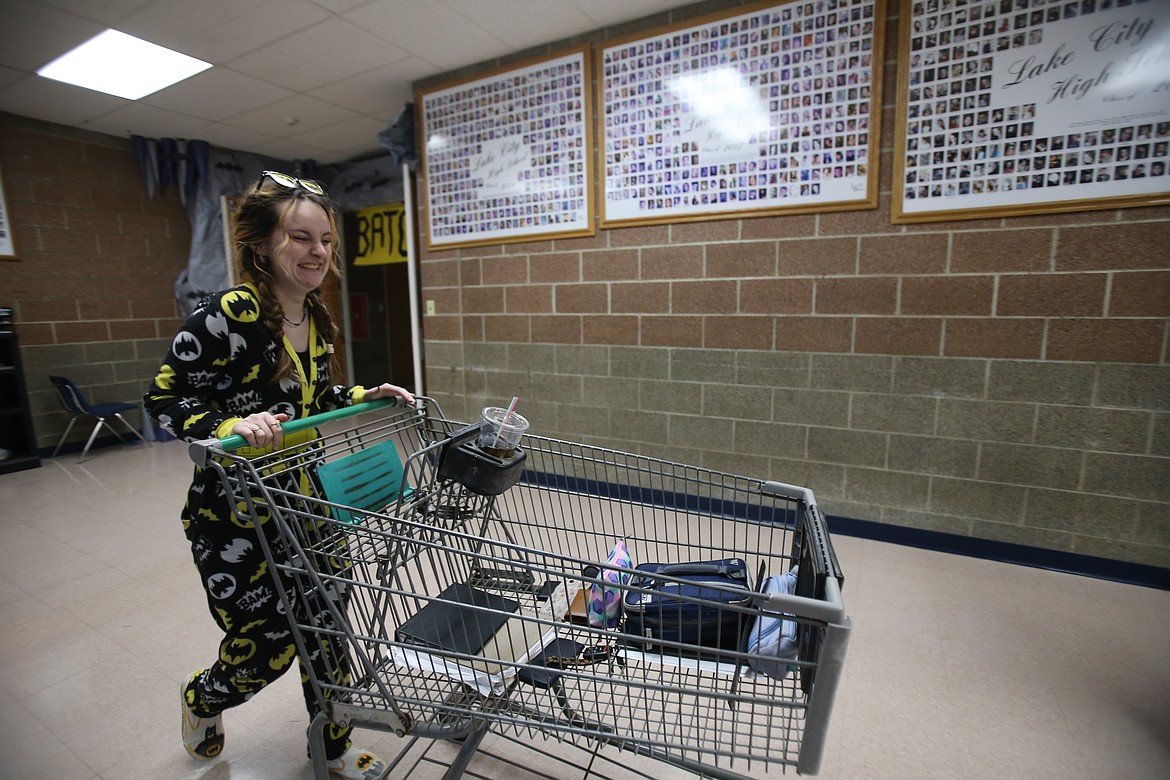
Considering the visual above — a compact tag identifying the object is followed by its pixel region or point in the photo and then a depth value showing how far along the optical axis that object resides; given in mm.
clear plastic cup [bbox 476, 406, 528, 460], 1141
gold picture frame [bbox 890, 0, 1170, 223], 2121
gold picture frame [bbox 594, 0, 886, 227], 2559
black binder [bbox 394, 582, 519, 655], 1148
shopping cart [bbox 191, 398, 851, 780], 930
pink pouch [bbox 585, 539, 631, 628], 1157
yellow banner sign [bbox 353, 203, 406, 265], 5656
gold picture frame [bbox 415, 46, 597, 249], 3256
